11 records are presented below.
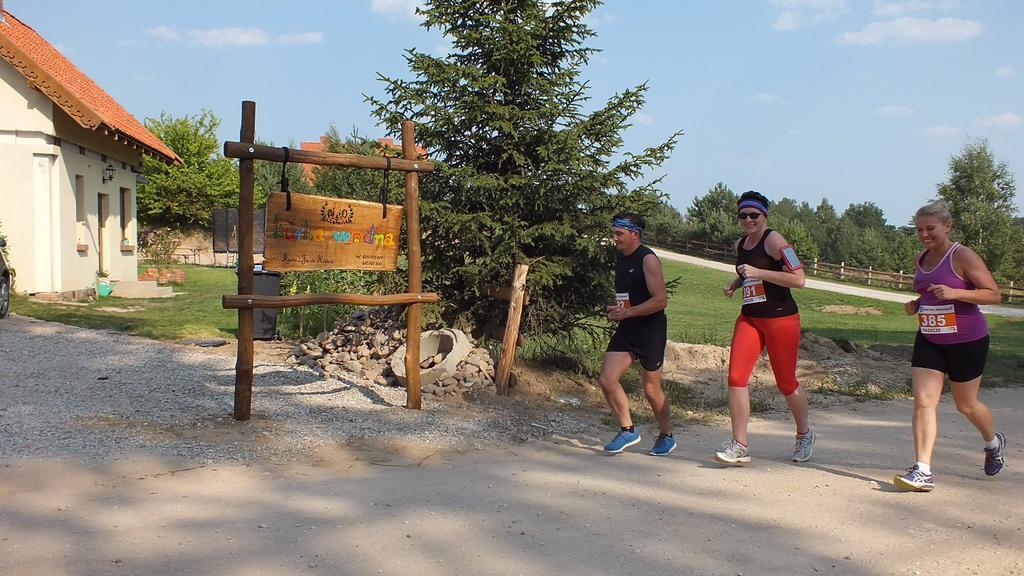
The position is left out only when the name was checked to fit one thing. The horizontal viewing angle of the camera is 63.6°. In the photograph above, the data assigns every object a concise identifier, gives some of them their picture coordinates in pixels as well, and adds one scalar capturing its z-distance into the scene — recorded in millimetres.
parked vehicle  12945
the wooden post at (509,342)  8617
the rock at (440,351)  8711
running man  6082
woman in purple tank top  5094
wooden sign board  7035
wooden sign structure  6742
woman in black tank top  5621
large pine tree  9094
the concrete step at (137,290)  19484
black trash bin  12341
